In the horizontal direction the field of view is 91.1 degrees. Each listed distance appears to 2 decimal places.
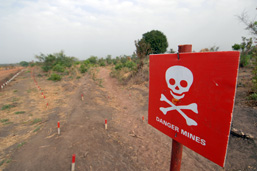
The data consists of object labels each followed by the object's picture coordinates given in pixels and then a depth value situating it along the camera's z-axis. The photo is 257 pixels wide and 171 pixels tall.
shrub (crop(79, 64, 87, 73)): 17.50
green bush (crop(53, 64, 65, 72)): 17.11
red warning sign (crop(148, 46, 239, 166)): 0.93
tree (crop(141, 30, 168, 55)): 22.70
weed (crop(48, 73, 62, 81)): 13.39
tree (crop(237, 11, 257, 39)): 6.06
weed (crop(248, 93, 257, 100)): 5.55
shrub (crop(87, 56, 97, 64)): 30.99
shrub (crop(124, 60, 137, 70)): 16.32
